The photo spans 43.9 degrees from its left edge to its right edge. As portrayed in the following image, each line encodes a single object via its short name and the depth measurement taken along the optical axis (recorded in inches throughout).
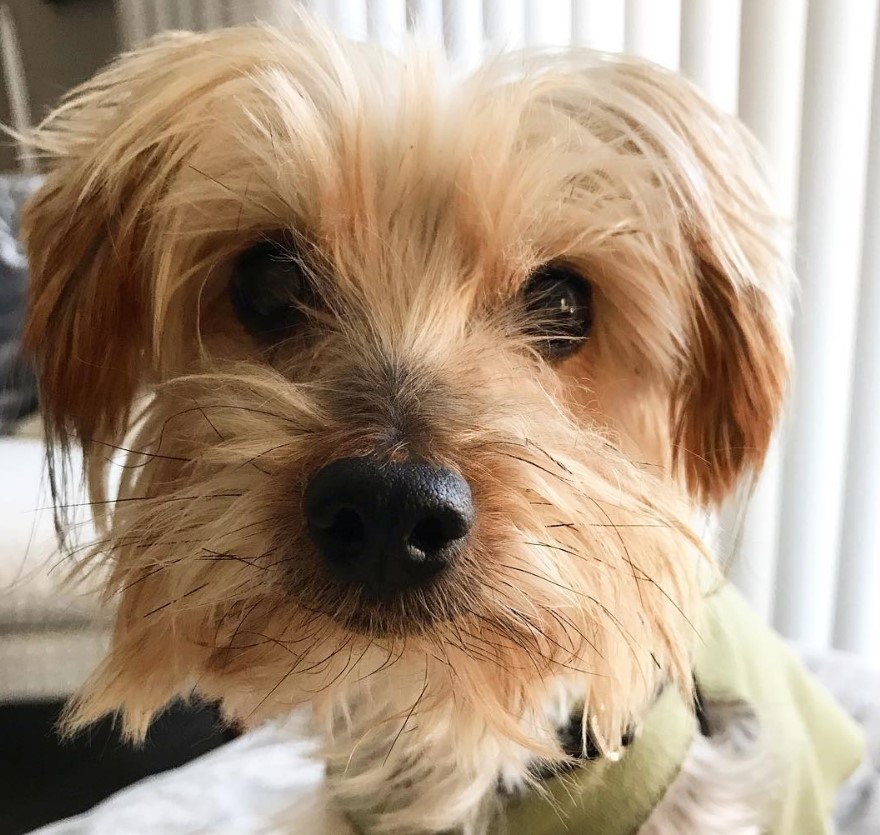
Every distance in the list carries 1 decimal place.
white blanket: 9.2
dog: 5.8
